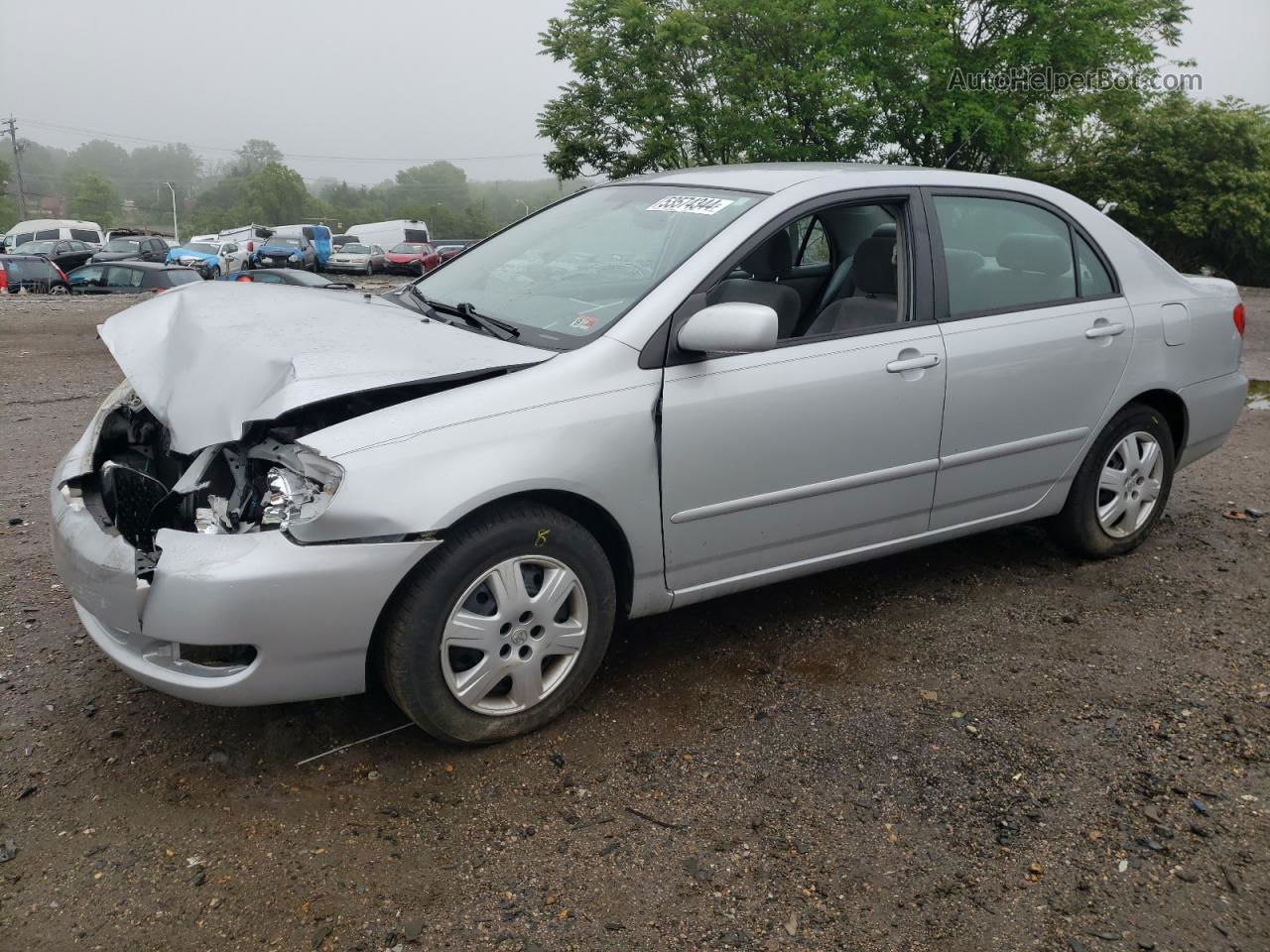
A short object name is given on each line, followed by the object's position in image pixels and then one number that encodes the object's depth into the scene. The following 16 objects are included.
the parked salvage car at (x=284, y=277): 15.69
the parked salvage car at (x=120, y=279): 21.44
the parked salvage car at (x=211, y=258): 32.28
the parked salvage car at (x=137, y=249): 32.78
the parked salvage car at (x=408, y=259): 42.97
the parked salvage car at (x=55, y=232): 43.97
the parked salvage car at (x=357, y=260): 41.81
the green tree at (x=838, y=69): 21.66
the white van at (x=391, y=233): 50.44
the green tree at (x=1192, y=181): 27.45
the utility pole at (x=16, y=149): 82.31
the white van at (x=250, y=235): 41.38
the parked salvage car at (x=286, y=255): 36.19
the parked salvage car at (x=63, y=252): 32.97
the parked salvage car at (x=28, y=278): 23.16
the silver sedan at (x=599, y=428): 2.73
